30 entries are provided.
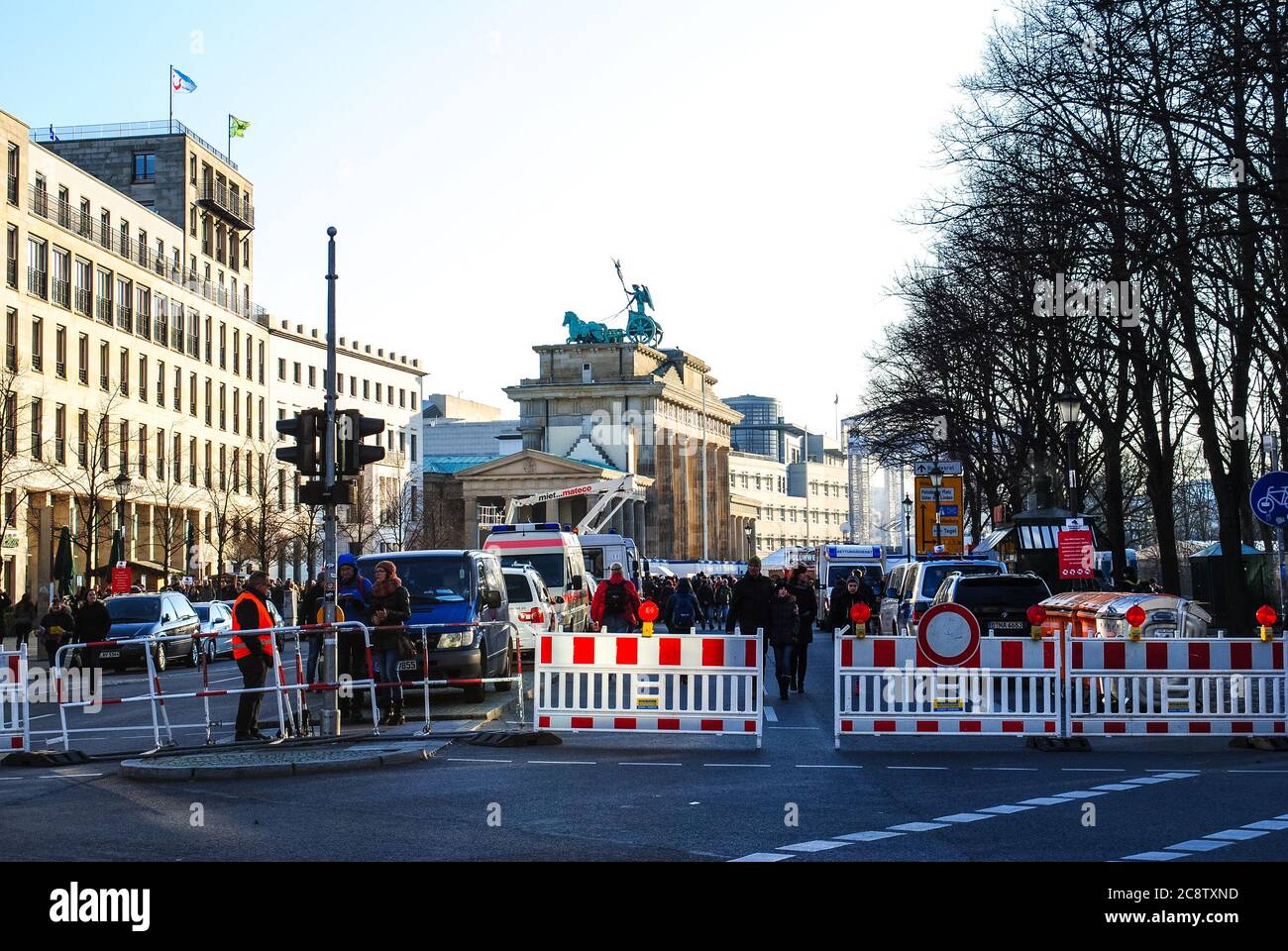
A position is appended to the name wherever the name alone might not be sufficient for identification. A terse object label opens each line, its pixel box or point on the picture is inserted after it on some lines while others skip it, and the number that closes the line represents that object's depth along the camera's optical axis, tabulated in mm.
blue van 22812
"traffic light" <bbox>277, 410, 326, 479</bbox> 16984
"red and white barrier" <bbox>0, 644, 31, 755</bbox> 17203
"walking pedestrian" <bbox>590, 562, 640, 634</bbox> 26344
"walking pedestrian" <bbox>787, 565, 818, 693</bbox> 25312
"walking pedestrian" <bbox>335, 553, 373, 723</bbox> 20703
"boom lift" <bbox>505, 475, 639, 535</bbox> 60391
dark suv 26156
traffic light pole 16969
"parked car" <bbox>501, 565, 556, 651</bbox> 30000
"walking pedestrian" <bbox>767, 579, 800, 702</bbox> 23703
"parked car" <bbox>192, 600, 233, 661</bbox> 41000
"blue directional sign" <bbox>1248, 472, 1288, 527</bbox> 21141
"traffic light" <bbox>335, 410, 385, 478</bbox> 17188
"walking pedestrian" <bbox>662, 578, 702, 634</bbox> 35906
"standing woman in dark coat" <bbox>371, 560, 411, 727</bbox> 19531
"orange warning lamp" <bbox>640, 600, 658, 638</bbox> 17938
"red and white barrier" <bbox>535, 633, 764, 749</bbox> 17438
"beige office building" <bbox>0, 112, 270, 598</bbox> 60375
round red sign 17359
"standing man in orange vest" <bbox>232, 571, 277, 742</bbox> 17641
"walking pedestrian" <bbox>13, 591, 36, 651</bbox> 43875
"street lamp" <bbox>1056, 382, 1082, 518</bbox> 36406
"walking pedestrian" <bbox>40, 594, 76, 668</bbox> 34312
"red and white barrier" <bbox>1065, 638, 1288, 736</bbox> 17078
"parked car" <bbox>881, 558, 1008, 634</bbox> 30766
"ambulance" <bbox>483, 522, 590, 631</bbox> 38788
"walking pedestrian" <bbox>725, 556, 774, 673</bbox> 23938
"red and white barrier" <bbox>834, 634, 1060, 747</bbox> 17156
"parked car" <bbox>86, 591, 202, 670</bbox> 36156
